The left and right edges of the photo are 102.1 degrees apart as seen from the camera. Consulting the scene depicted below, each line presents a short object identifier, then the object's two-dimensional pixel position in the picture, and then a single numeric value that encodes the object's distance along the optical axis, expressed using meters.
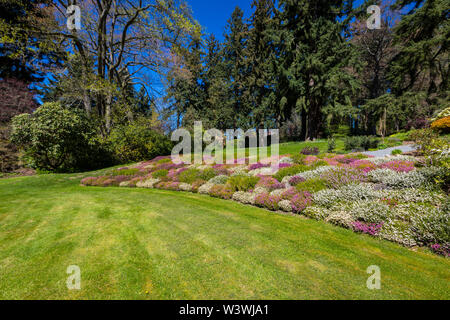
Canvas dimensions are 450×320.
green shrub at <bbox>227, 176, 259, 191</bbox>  6.82
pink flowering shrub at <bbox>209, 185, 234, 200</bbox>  6.68
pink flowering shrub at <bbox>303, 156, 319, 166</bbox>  8.43
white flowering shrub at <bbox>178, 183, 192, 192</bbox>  7.98
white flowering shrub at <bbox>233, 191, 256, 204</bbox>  5.98
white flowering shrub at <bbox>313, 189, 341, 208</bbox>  4.73
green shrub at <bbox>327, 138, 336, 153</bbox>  12.77
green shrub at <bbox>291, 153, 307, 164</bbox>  8.87
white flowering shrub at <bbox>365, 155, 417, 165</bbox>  6.79
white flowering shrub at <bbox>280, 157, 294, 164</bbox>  9.29
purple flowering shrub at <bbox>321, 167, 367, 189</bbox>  5.43
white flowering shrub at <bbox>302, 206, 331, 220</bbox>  4.46
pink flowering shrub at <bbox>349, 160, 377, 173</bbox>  6.11
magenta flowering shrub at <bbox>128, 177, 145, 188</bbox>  9.04
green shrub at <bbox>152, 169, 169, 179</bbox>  9.73
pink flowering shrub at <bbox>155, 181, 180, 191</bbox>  8.30
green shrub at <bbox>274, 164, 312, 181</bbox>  7.13
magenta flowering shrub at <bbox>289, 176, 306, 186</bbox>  6.24
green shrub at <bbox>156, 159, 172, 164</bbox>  12.40
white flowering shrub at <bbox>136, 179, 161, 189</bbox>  8.81
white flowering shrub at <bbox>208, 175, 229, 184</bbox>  7.91
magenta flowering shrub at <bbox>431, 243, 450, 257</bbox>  2.93
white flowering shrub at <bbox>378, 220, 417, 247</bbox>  3.30
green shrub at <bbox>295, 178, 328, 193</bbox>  5.38
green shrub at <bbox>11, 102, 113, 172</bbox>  10.45
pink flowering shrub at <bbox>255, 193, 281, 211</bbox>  5.36
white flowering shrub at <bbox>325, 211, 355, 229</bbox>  4.00
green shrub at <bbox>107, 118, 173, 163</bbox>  14.18
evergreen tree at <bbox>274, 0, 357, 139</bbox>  16.94
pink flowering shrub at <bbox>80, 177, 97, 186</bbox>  9.07
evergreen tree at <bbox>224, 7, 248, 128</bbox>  28.72
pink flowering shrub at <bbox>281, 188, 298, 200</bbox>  5.37
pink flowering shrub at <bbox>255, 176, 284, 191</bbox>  6.33
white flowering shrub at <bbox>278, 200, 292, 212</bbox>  5.06
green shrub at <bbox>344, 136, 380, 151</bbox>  12.34
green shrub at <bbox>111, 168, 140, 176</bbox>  10.38
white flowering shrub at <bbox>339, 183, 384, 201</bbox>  4.58
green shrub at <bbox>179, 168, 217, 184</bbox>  8.66
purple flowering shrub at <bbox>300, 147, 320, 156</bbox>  11.57
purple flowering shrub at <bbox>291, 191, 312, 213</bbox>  4.90
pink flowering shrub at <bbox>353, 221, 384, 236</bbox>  3.66
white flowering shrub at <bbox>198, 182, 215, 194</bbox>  7.36
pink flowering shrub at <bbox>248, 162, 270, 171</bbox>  8.95
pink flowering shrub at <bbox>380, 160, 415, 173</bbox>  5.62
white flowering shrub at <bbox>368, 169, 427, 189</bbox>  4.73
